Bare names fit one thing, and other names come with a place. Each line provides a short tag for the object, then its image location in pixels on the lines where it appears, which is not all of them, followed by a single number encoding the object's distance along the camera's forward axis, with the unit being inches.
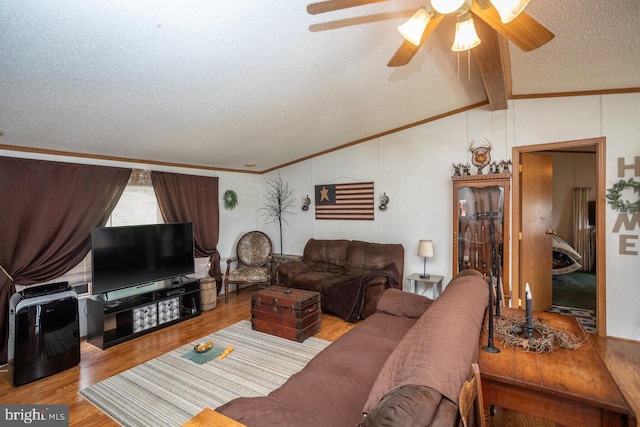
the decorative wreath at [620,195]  125.5
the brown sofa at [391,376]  39.2
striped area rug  88.7
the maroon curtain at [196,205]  171.5
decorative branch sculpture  231.9
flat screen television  132.6
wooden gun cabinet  151.3
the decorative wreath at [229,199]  210.7
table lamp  164.1
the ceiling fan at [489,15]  51.6
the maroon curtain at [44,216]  116.6
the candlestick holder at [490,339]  61.1
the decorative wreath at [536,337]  60.2
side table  163.6
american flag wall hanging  196.7
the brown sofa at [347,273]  156.0
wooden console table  46.3
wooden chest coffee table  132.4
